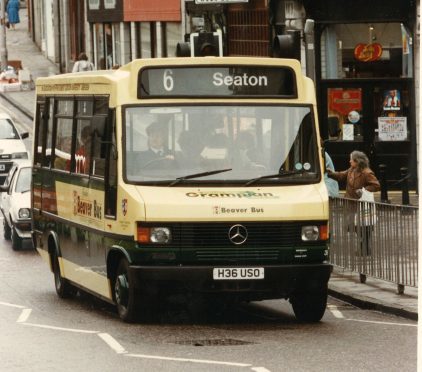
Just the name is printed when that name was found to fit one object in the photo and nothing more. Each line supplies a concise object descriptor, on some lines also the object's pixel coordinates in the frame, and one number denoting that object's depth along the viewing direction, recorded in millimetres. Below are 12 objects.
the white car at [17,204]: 24844
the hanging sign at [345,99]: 30953
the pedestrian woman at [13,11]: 69938
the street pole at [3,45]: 57912
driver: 15062
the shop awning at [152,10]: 42875
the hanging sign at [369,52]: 30859
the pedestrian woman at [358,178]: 20422
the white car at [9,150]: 34875
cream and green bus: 14539
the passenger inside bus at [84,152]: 16438
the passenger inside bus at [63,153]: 17402
